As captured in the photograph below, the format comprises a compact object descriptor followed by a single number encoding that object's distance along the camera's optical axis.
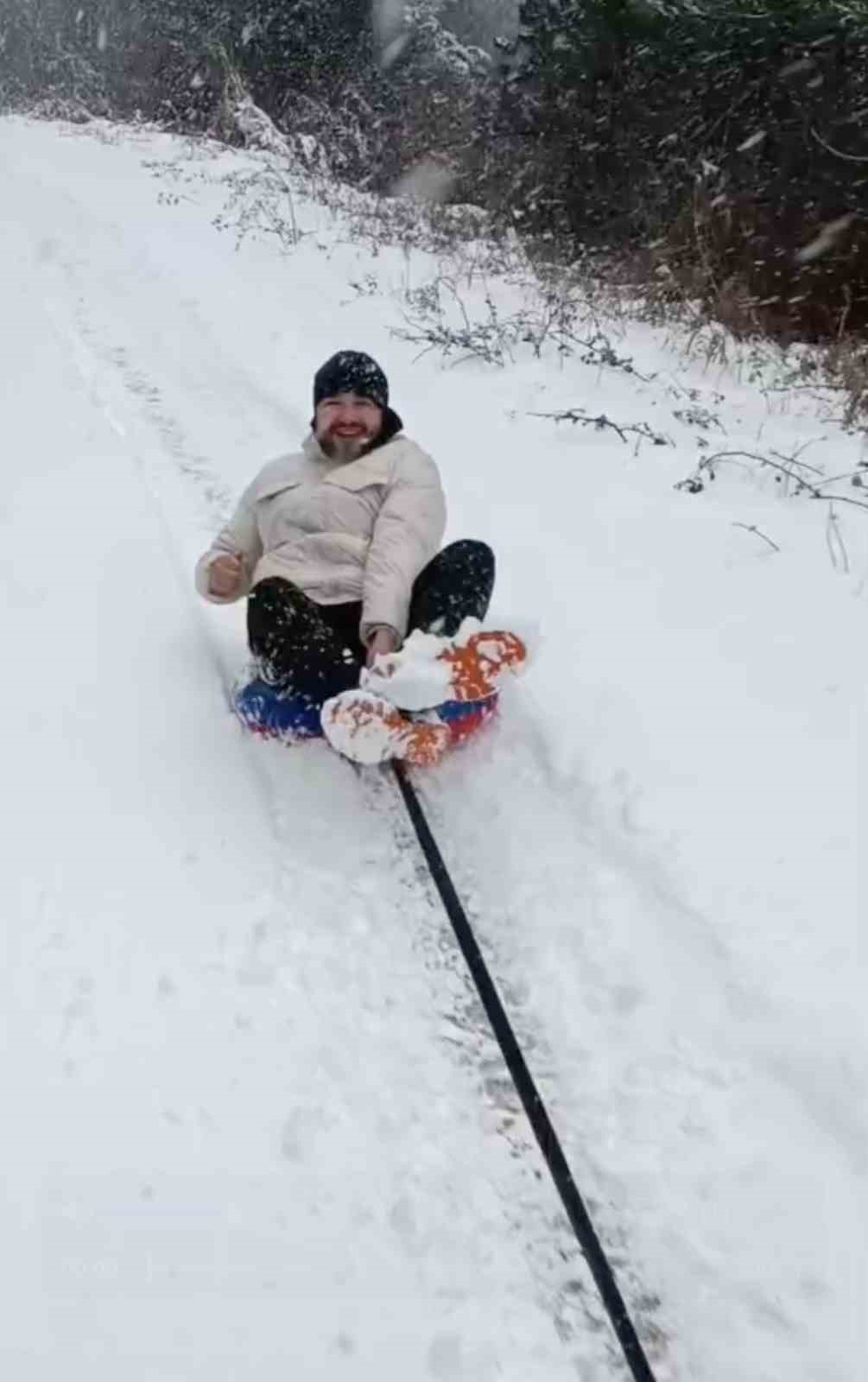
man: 3.19
